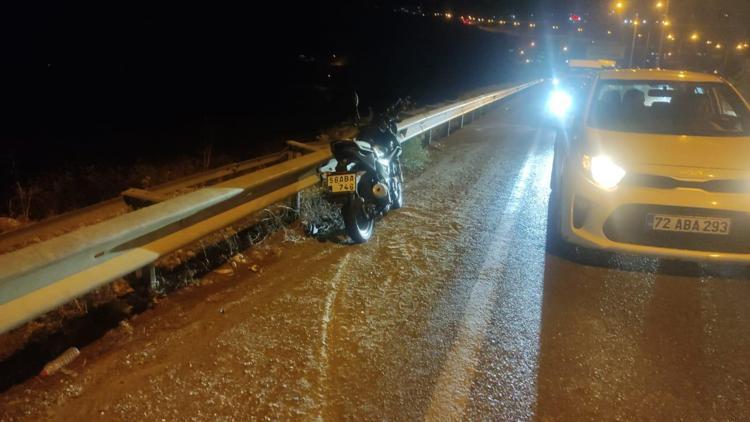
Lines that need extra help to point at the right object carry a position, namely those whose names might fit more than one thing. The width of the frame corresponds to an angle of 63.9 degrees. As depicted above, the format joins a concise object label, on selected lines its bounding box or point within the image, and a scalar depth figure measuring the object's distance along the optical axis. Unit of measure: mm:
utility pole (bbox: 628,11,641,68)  42469
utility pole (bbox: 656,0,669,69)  36725
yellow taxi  4812
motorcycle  5762
